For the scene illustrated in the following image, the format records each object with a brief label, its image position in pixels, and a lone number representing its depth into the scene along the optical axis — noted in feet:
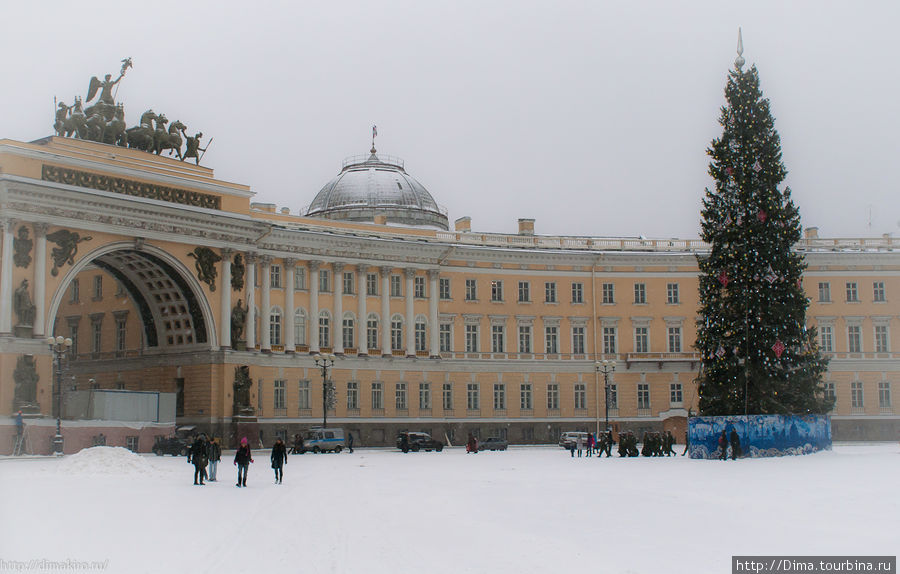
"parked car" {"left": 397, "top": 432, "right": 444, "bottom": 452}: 190.39
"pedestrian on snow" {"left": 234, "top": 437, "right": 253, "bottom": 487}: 98.17
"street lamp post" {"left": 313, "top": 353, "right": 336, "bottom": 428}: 195.72
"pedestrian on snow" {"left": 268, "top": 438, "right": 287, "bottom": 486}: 104.06
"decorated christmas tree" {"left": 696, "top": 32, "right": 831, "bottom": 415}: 143.43
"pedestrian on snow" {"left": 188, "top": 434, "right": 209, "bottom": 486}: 99.19
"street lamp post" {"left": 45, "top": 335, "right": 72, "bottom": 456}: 152.05
